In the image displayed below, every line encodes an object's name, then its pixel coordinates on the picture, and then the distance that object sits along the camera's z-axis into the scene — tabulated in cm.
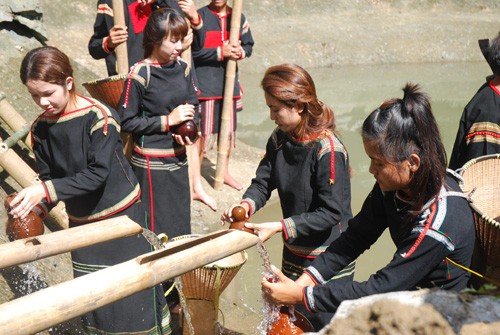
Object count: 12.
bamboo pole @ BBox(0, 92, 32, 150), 536
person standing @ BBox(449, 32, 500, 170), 374
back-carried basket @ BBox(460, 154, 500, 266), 303
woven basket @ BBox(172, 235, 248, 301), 349
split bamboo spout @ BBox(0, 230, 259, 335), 187
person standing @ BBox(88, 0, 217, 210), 521
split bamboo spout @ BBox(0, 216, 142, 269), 247
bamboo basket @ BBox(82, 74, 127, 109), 423
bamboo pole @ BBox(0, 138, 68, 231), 491
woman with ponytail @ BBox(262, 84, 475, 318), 233
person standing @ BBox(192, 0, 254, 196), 611
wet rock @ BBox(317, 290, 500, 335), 177
